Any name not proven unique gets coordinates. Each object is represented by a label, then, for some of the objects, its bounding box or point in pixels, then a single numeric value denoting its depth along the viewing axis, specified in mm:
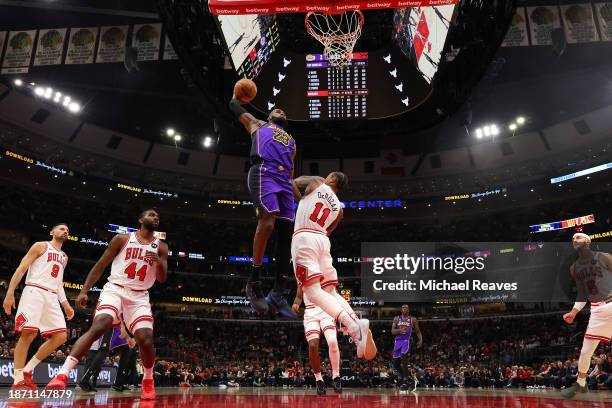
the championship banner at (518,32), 15797
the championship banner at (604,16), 15134
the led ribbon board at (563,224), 32062
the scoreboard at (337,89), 14906
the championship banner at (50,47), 16422
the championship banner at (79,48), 16500
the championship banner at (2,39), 16747
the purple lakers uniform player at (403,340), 13248
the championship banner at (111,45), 16641
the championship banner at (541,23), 15422
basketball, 5465
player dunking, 5383
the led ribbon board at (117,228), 35469
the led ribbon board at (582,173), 30656
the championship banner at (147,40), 17203
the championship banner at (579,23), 15203
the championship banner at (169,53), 17297
